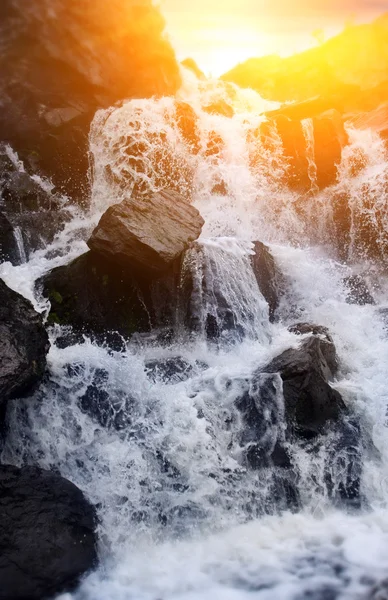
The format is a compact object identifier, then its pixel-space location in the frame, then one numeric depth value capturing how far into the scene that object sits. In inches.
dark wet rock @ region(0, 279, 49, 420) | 205.9
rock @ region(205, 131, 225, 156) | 543.2
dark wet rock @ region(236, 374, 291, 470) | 228.5
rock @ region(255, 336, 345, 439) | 240.2
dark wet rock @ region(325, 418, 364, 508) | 220.1
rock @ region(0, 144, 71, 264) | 414.0
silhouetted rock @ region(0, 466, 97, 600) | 169.8
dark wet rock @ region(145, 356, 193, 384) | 271.6
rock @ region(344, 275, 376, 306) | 401.7
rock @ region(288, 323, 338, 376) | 280.5
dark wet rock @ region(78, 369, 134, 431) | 237.1
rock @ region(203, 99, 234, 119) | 653.3
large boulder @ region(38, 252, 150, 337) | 320.8
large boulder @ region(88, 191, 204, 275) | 309.3
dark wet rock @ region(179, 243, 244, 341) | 313.7
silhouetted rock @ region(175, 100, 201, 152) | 545.3
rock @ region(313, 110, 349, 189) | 545.3
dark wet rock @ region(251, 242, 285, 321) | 367.9
